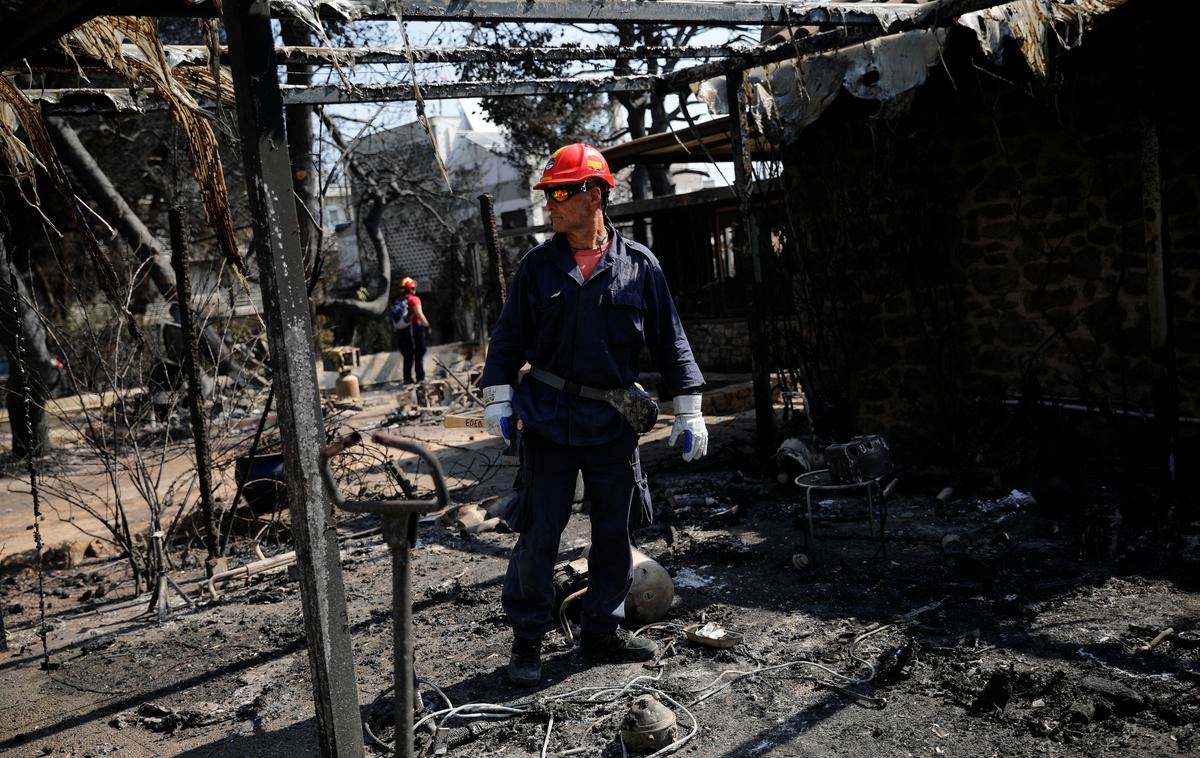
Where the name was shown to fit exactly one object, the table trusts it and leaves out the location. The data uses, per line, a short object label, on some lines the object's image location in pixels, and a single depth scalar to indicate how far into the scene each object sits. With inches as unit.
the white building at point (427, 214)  1222.9
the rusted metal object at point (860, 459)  205.2
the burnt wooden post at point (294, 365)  110.3
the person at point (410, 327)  675.4
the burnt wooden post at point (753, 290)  303.6
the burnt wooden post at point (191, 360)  243.0
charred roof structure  115.6
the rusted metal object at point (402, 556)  97.4
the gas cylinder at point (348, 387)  650.2
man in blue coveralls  161.3
